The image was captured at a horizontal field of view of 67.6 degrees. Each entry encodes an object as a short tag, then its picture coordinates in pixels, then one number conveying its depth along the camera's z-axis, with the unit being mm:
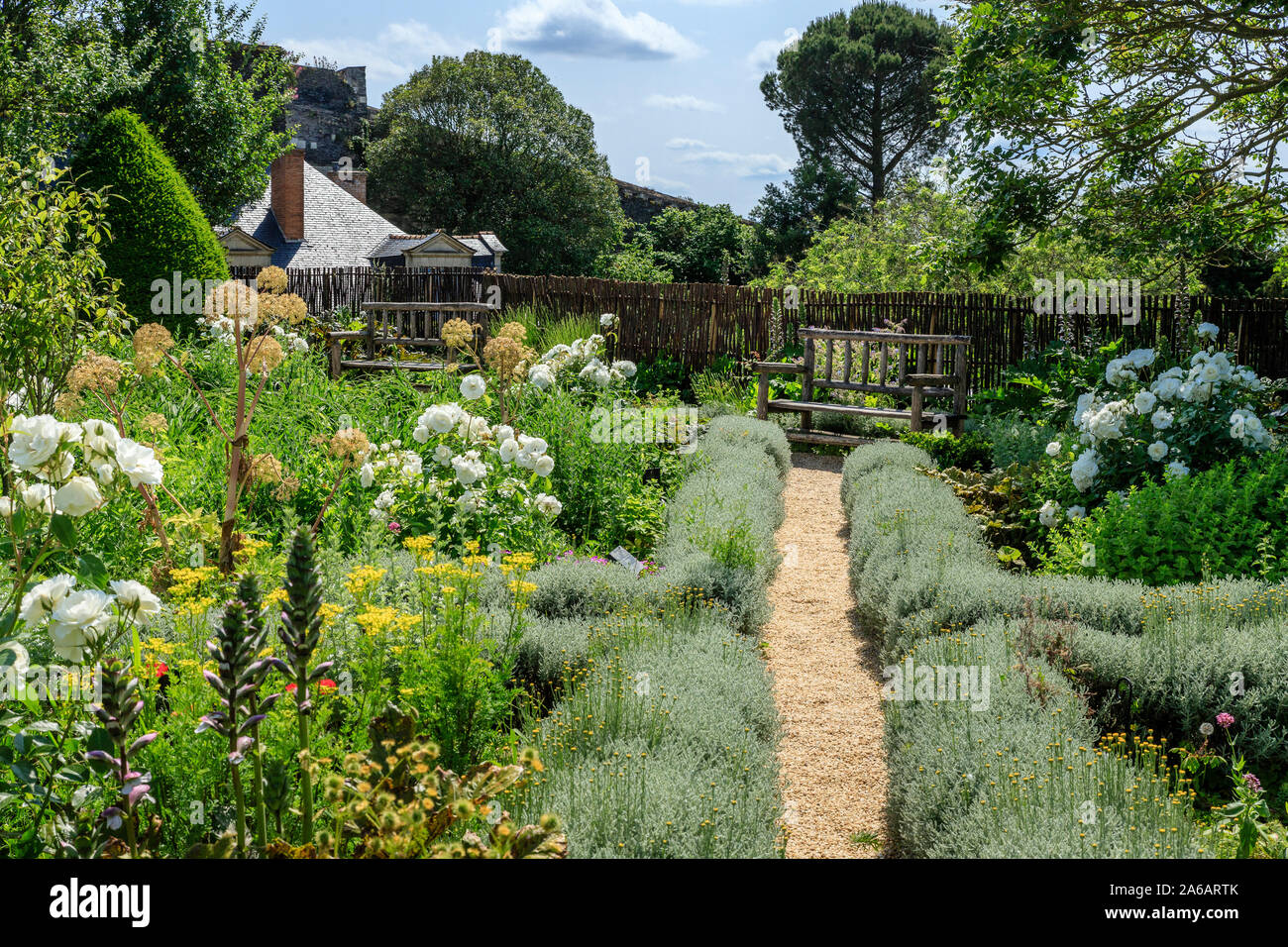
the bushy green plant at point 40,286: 5203
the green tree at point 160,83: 16031
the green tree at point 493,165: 32250
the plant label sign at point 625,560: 5247
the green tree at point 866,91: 33875
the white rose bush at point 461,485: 5121
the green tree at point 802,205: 32406
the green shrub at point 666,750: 2529
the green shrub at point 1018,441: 7757
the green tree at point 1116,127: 7879
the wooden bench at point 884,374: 10562
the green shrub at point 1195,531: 5043
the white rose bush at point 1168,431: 6059
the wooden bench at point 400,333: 11766
